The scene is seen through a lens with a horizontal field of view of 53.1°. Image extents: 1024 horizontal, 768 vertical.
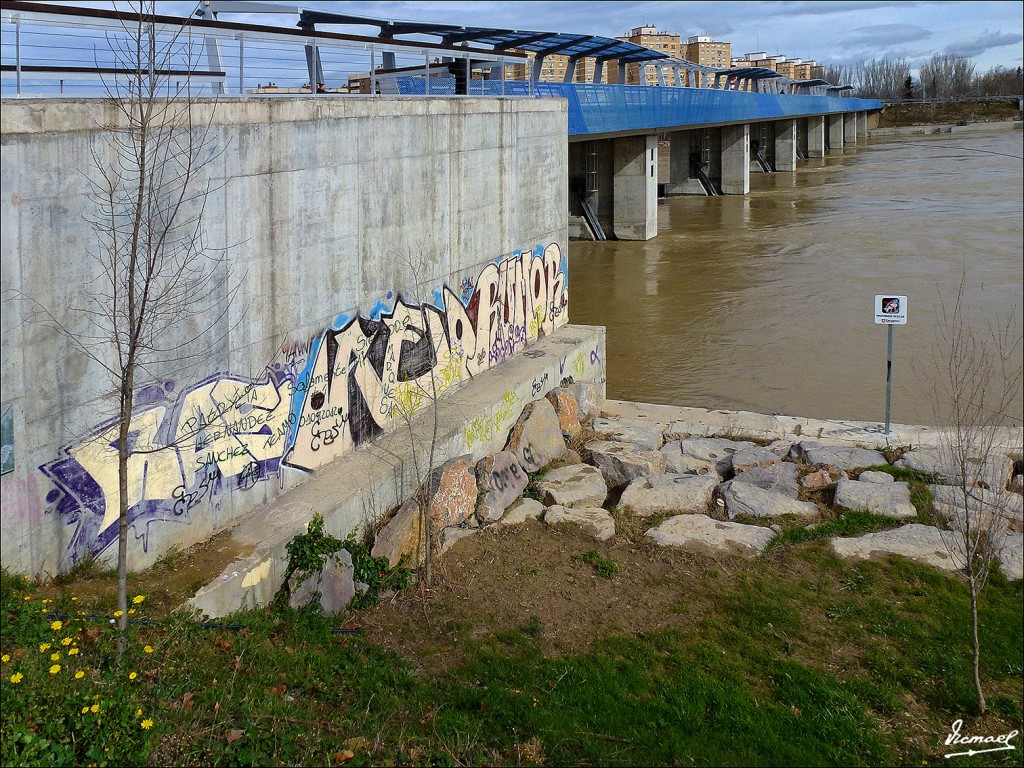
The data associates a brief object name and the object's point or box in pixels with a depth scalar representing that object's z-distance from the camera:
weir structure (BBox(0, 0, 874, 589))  7.80
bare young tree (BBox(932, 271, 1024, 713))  8.80
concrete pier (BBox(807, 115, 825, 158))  93.31
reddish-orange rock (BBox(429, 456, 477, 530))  11.55
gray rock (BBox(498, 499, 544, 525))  12.19
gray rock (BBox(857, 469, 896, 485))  13.10
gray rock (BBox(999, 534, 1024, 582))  10.49
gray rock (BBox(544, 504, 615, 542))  11.82
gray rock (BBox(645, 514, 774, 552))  11.43
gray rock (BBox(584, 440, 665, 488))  13.92
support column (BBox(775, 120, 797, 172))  75.50
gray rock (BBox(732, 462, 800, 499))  13.19
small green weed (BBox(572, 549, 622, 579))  10.80
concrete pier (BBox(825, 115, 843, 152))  100.73
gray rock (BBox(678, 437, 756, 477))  14.41
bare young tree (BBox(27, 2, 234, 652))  8.09
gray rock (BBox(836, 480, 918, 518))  12.25
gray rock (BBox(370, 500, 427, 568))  10.52
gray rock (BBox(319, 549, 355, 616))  9.52
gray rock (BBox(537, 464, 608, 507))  12.88
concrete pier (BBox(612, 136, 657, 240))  38.56
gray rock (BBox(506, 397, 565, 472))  14.19
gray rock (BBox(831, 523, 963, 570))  10.93
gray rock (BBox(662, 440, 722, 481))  14.28
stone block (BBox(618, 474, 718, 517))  12.70
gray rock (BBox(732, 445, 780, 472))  13.88
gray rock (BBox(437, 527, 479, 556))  11.21
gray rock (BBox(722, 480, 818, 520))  12.48
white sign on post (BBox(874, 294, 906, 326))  15.96
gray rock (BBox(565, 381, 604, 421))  16.59
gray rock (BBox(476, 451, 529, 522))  12.20
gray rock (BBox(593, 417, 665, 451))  15.42
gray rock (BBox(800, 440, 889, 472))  14.14
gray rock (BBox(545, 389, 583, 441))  15.65
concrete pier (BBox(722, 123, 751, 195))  57.12
